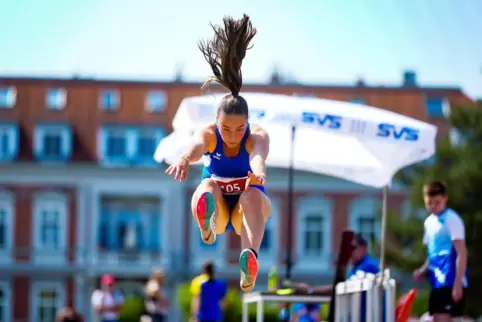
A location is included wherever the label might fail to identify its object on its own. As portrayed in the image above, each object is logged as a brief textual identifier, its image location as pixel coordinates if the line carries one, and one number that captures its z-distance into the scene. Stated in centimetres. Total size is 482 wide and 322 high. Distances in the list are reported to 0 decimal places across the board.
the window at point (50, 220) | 4997
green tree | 3306
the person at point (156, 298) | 1733
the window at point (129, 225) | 5075
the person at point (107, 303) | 1859
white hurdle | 904
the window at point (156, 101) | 5156
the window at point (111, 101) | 5172
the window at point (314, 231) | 5078
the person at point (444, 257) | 992
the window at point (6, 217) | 4987
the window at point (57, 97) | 5172
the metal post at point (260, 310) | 1055
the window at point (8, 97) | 5153
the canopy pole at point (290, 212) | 1236
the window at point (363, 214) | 5075
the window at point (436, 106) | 5209
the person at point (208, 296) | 1603
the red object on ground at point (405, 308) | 977
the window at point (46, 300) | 4903
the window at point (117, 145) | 5059
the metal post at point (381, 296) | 905
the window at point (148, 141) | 5044
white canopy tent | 1139
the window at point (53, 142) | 5050
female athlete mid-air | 765
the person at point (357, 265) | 1055
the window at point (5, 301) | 4931
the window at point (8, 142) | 5025
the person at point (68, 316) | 1606
